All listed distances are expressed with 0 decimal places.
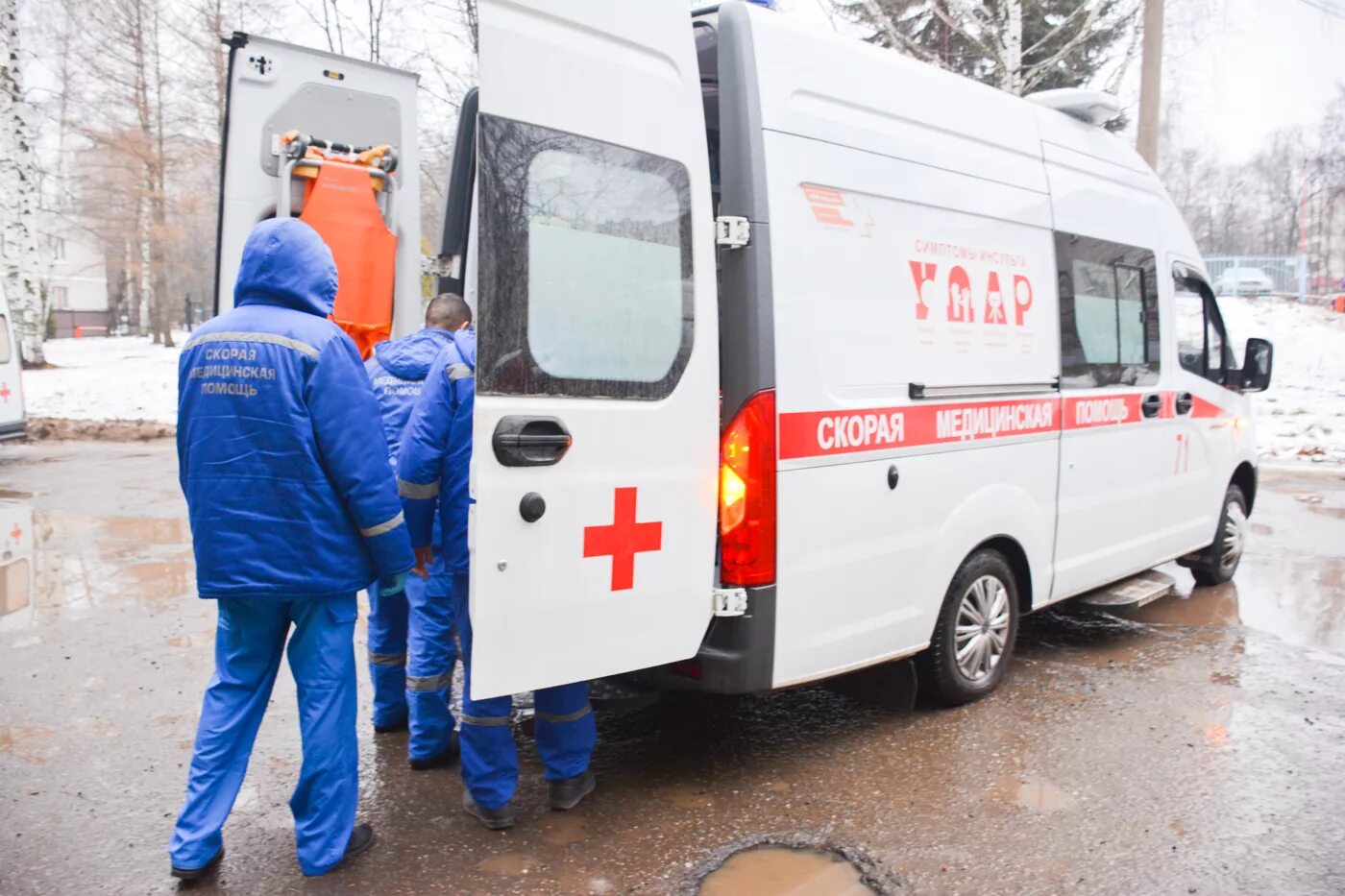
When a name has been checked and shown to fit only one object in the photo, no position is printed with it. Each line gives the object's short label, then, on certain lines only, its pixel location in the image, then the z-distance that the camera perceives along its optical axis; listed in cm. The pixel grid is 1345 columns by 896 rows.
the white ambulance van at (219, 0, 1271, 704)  285
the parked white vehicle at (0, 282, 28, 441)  1175
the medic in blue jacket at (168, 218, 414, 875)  288
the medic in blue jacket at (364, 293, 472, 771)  373
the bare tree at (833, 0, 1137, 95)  1314
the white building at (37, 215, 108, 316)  6100
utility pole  1312
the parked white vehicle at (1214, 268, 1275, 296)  2520
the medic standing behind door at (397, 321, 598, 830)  328
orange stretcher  544
